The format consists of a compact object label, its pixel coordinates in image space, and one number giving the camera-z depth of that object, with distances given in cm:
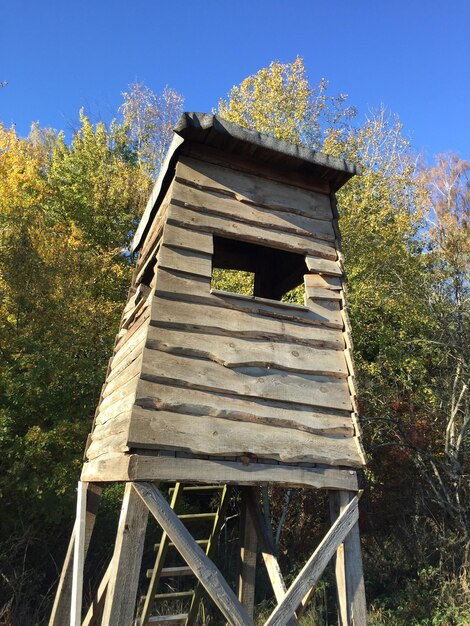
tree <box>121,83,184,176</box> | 2372
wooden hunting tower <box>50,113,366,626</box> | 402
